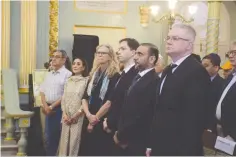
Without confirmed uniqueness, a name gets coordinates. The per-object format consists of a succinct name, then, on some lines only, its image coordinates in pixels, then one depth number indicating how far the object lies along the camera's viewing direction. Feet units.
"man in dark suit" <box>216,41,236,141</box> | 8.77
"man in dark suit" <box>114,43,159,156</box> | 9.93
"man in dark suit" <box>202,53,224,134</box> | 12.79
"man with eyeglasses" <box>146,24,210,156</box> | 7.86
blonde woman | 12.71
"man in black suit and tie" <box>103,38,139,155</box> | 11.35
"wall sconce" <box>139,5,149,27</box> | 28.01
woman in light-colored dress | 14.53
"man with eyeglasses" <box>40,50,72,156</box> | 16.12
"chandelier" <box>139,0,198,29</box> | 26.16
